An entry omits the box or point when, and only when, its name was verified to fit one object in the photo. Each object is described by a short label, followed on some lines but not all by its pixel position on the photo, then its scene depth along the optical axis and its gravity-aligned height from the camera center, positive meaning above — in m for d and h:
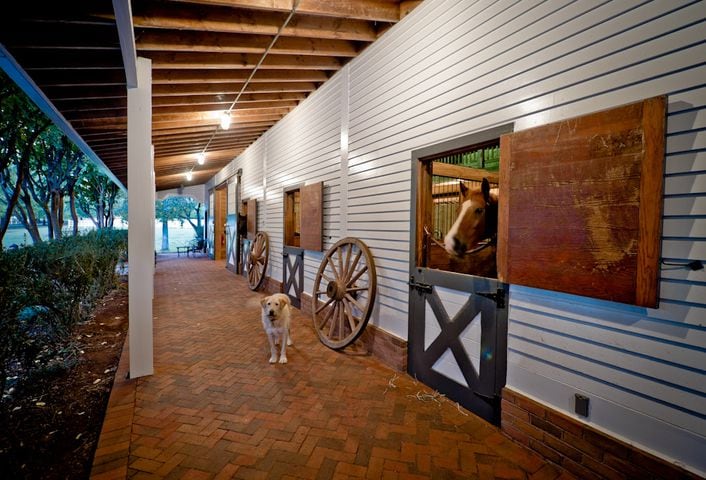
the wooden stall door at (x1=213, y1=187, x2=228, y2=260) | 16.06 -0.14
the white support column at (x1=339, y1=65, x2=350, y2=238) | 5.10 +1.20
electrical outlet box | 2.20 -1.26
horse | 2.99 -0.07
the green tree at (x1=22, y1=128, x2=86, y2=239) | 11.34 +1.83
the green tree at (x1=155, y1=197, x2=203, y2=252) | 26.27 +0.89
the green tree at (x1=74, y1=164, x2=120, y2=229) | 17.25 +1.61
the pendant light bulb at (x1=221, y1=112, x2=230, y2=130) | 6.14 +2.01
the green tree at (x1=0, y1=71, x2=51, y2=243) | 7.69 +2.63
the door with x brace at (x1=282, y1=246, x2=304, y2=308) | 6.60 -1.12
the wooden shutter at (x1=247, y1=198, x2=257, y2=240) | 9.55 +0.14
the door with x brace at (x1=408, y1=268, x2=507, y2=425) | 2.82 -1.14
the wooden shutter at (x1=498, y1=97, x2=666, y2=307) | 1.79 +0.13
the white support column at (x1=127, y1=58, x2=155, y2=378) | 3.52 -0.08
